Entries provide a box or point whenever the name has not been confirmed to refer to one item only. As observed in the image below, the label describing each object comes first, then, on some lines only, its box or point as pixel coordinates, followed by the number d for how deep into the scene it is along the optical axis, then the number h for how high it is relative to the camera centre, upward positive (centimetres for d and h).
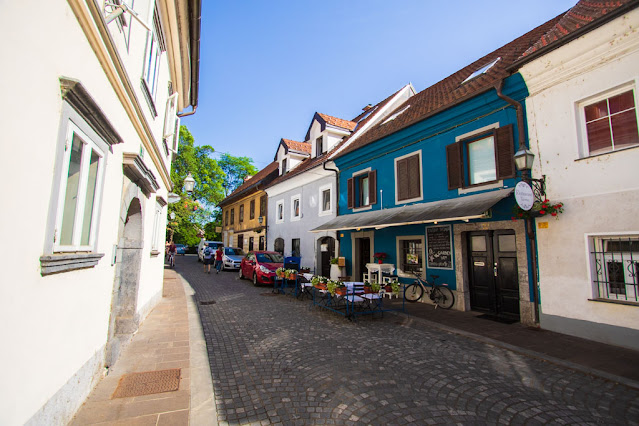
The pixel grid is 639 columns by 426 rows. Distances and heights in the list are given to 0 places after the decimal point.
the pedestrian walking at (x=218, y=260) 1860 -68
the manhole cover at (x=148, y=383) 362 -168
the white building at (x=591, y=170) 553 +161
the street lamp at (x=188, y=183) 1166 +246
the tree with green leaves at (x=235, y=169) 4256 +1107
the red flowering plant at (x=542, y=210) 631 +90
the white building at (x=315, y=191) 1469 +316
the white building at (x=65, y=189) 198 +51
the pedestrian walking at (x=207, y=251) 2122 -17
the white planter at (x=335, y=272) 1298 -91
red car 1295 -72
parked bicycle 873 -122
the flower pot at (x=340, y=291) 769 -101
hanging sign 632 +116
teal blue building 741 +173
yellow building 2191 +275
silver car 1900 -56
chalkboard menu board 891 +13
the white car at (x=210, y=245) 2591 +27
